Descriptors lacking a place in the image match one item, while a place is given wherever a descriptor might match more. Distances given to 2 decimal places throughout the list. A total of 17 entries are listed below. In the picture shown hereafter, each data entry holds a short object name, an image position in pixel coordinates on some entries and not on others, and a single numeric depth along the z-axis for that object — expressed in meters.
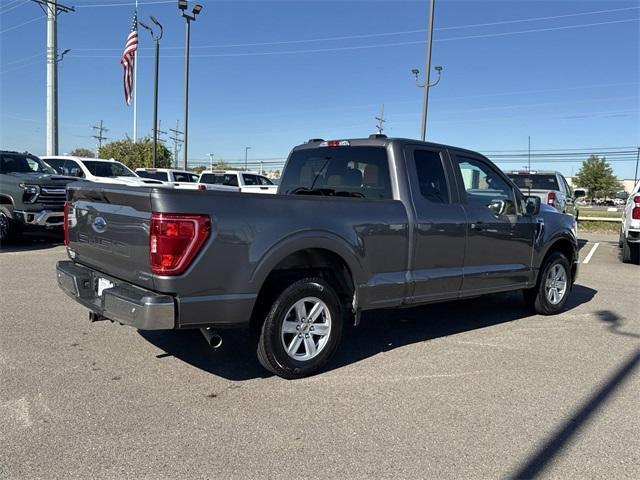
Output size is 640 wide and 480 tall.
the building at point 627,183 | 132.50
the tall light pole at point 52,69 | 22.25
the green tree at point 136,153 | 56.12
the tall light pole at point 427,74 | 19.42
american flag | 26.94
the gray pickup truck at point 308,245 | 3.70
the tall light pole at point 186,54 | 22.36
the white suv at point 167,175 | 22.70
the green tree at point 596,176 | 78.06
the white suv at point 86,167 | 15.54
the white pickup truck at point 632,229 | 10.75
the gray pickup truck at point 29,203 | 11.16
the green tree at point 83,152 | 84.44
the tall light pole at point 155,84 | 24.71
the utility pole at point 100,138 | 90.94
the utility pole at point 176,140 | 76.06
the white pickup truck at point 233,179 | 22.25
